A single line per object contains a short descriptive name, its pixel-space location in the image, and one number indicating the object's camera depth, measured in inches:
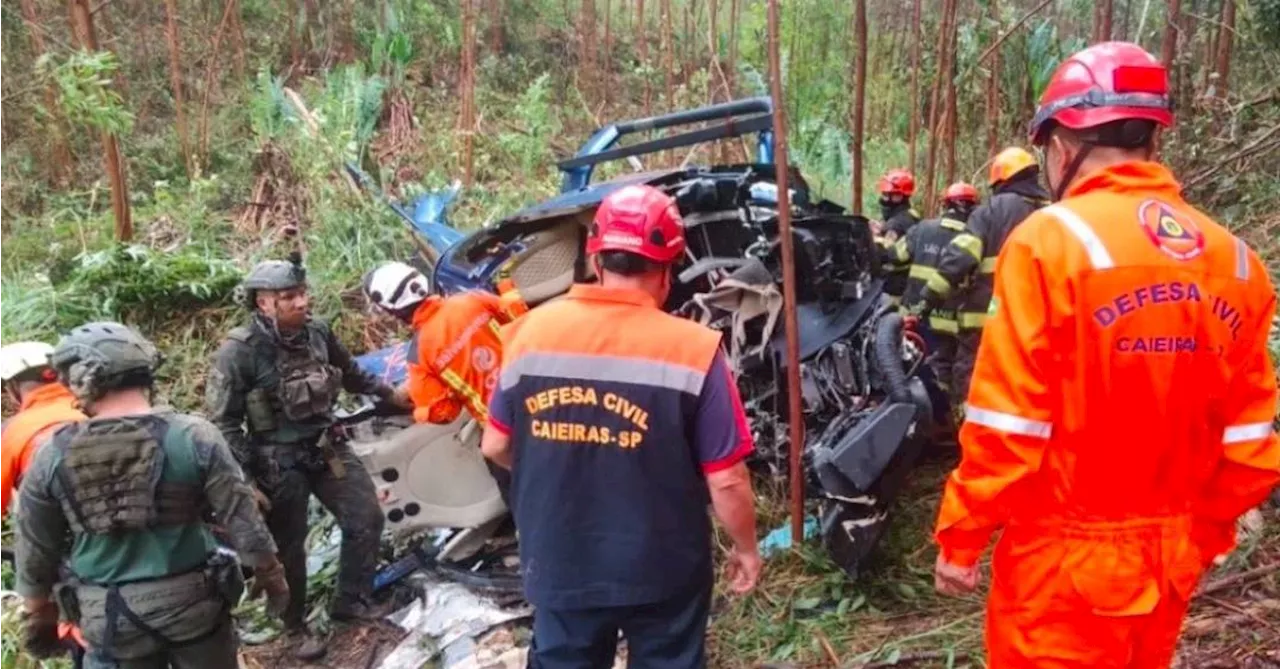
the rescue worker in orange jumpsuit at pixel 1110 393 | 78.5
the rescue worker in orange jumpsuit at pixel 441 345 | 174.6
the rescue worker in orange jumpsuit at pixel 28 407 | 130.6
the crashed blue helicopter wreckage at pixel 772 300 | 140.6
